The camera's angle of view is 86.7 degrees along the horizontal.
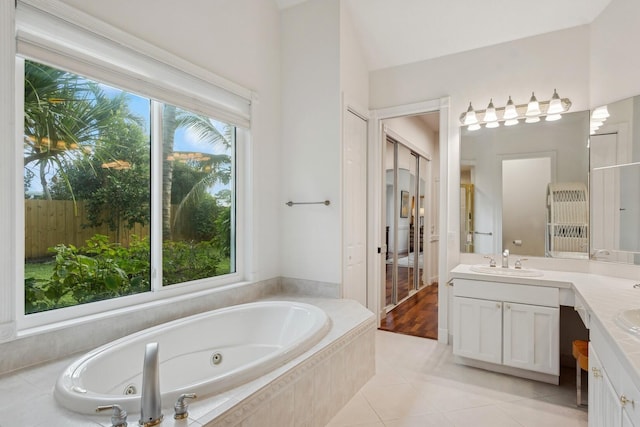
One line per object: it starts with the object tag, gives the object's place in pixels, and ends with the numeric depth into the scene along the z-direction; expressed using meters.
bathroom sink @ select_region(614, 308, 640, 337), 1.25
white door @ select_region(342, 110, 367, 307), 3.09
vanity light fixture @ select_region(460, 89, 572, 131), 2.77
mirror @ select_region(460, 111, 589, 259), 2.76
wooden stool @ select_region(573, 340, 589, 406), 2.15
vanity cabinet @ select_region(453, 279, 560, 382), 2.40
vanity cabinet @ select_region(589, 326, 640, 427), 1.05
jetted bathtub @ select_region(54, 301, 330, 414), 1.32
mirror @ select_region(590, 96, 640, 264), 2.35
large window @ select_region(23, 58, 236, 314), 1.71
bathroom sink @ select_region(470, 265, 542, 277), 2.66
